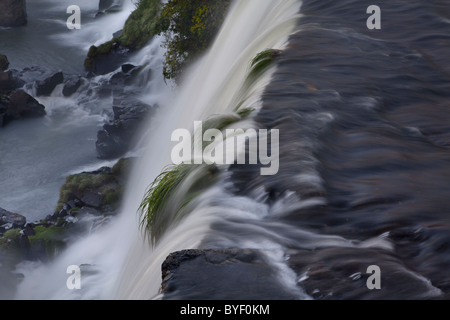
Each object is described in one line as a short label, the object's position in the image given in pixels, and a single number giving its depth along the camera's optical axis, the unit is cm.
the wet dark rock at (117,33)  2490
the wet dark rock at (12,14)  2816
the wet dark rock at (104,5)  3001
